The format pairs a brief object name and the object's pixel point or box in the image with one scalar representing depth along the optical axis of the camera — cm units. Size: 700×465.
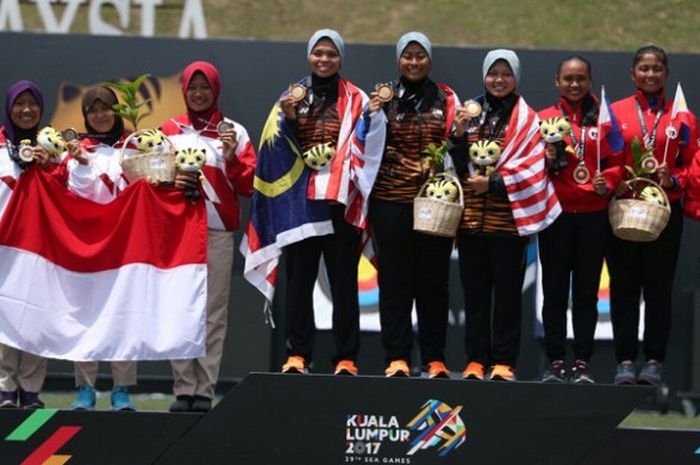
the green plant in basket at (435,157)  1589
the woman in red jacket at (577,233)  1616
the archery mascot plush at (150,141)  1612
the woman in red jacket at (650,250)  1630
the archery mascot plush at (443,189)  1559
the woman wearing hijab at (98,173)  1636
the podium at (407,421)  1527
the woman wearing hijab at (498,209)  1586
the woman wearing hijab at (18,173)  1623
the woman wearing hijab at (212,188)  1642
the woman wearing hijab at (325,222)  1619
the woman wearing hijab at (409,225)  1609
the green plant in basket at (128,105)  1622
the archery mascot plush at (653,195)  1581
